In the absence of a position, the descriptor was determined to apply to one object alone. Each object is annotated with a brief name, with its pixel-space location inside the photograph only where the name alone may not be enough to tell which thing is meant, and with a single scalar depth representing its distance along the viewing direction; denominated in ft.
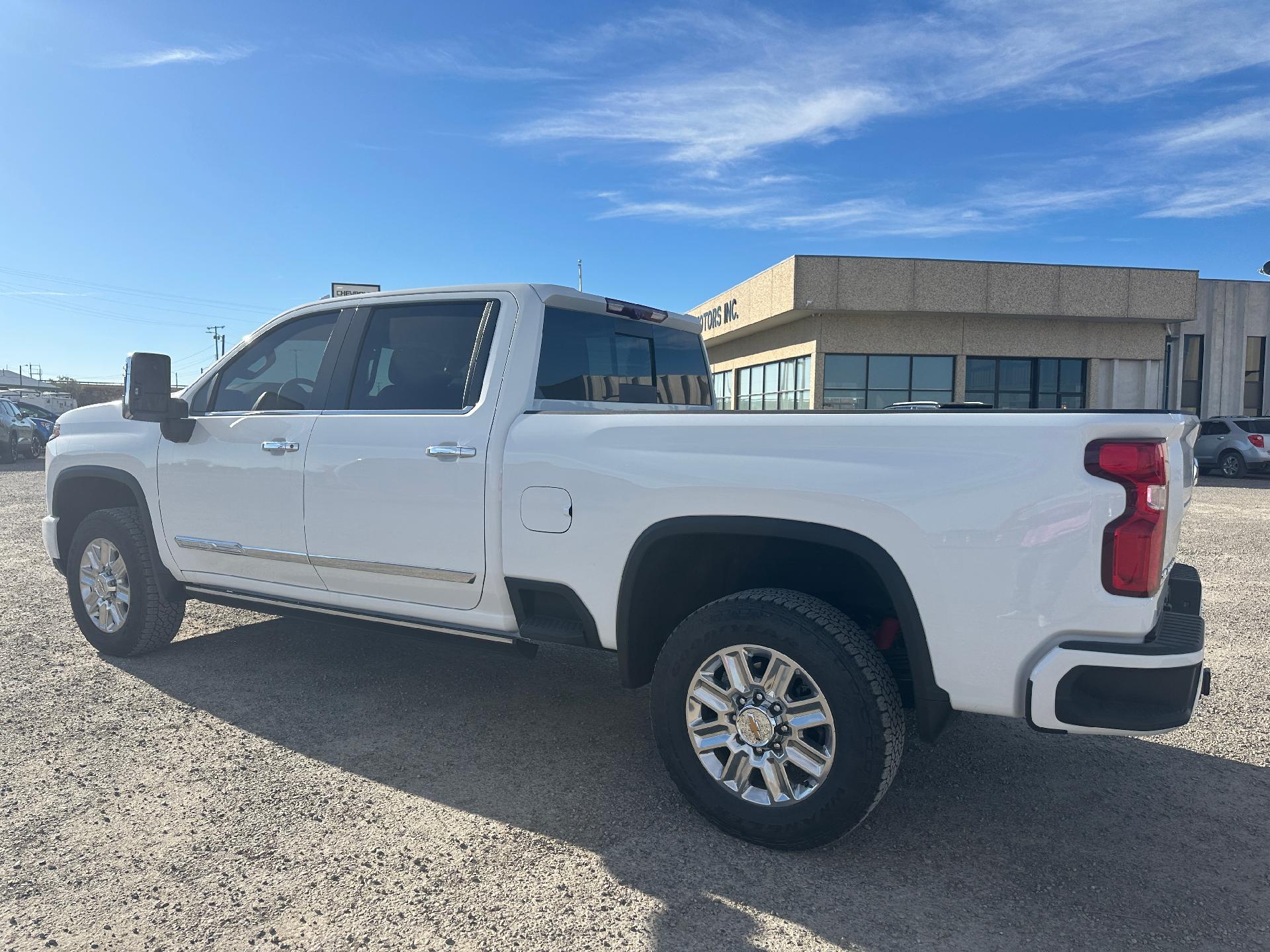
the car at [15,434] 72.08
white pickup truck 7.86
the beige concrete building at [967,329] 84.17
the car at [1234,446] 68.33
